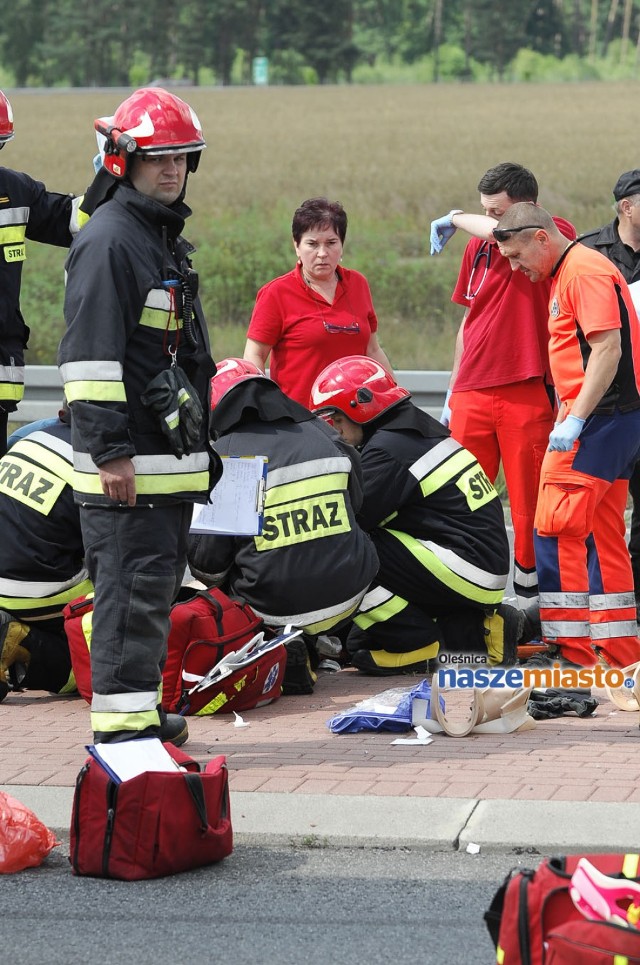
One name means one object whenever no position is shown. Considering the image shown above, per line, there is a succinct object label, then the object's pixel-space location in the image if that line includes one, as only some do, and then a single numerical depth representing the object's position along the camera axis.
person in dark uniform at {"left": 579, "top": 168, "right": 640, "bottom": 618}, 12.76
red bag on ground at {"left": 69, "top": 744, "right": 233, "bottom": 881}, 7.46
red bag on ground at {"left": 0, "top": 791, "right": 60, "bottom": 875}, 7.57
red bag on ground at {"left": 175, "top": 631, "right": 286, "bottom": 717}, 10.59
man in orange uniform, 10.95
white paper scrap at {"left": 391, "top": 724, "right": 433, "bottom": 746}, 9.87
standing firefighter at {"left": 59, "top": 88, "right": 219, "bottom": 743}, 8.37
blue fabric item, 10.14
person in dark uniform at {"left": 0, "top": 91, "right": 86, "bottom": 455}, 11.91
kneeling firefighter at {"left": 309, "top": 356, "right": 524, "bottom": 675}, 11.97
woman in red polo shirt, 13.99
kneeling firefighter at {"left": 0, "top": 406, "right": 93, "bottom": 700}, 11.05
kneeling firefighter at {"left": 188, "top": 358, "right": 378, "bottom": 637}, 11.21
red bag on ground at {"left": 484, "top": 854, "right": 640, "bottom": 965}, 5.43
